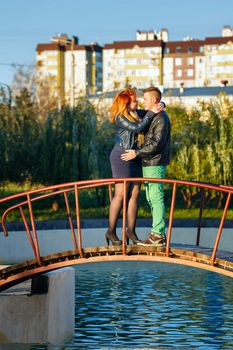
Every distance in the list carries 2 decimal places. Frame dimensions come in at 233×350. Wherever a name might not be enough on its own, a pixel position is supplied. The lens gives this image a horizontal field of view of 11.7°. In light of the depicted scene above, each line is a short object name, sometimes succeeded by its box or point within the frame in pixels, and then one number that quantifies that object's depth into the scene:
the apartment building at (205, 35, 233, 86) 150.00
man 10.08
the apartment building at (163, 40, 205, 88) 156.38
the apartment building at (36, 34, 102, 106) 156.38
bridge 9.65
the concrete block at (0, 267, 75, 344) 10.63
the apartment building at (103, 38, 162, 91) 154.62
